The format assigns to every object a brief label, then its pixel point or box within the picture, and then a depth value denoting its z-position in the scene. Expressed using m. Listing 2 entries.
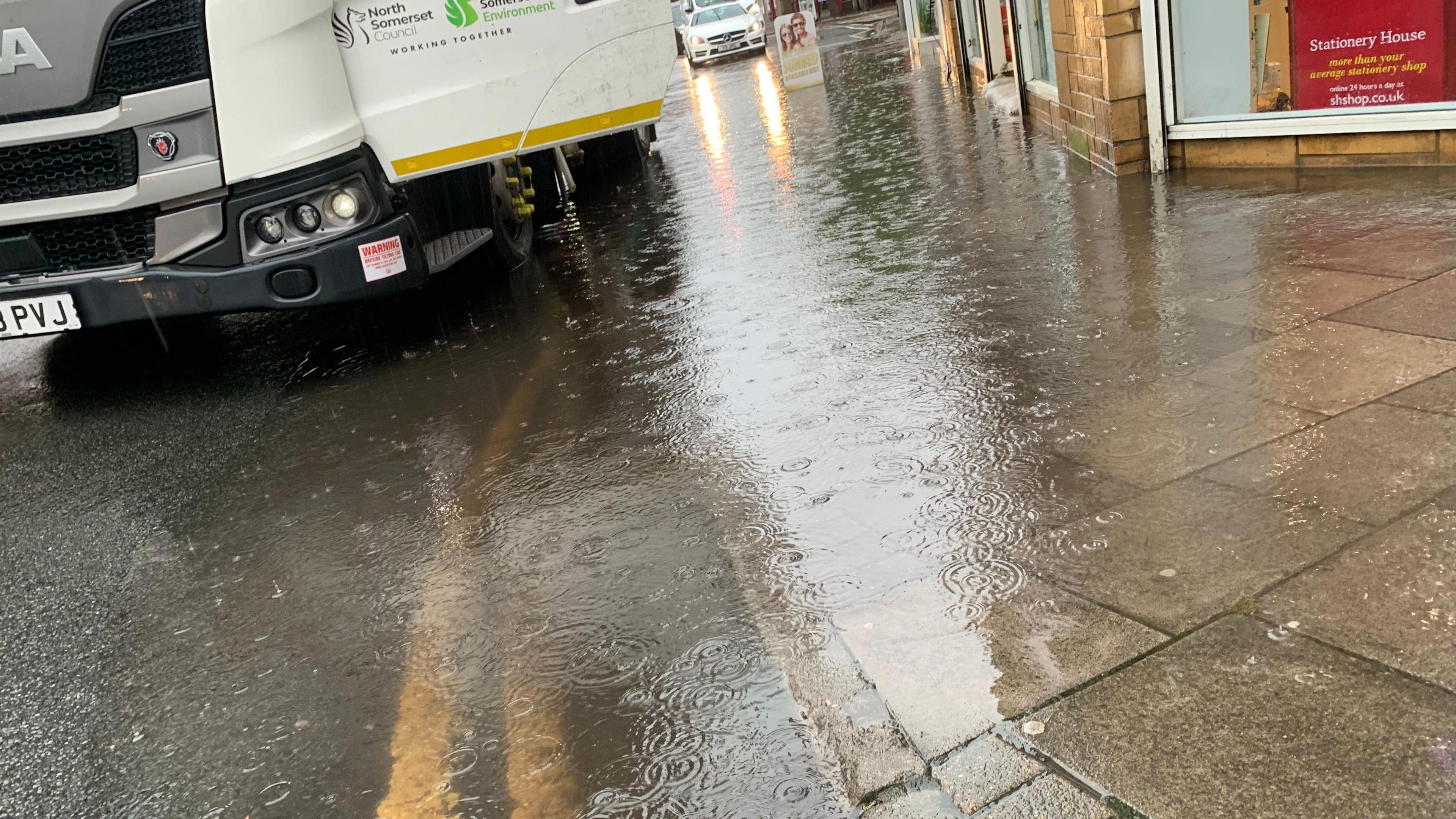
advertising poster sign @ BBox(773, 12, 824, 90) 19.27
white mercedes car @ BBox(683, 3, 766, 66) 30.61
